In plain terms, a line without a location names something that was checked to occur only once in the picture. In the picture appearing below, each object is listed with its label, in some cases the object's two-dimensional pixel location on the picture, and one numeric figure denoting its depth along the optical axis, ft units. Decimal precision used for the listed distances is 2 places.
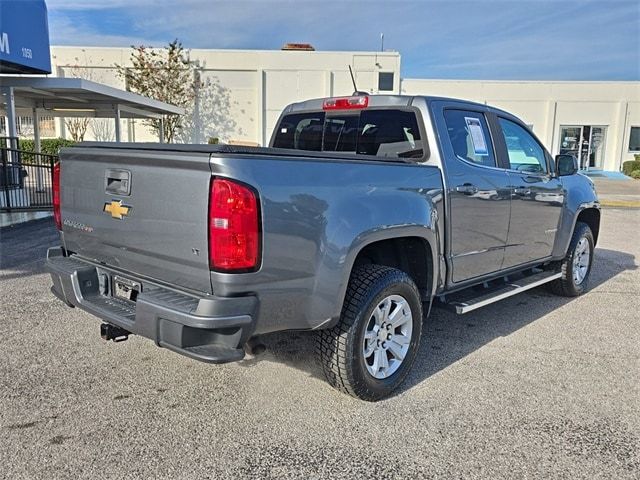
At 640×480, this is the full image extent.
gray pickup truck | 8.93
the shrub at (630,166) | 89.26
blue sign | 36.37
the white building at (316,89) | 88.02
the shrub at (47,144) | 76.55
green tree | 84.12
